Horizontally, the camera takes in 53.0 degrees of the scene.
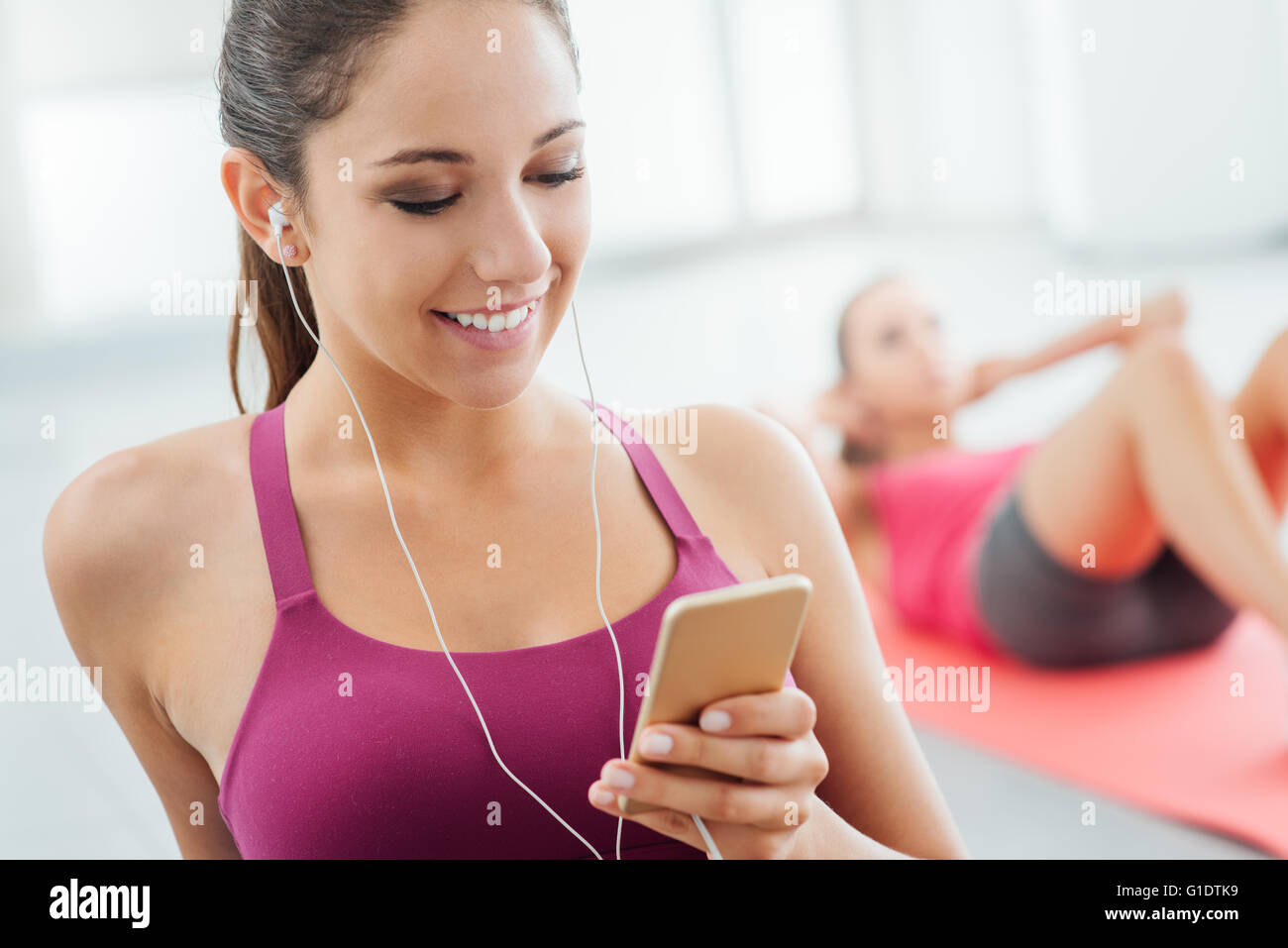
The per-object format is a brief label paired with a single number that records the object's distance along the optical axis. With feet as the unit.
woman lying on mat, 6.84
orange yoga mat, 6.24
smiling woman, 2.79
